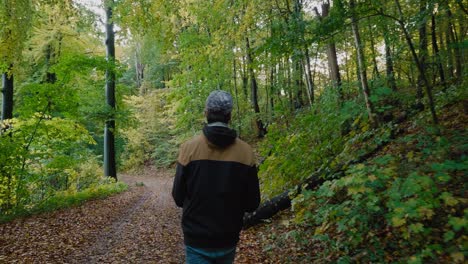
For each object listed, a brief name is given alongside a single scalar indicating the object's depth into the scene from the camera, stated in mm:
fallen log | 6410
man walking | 2396
